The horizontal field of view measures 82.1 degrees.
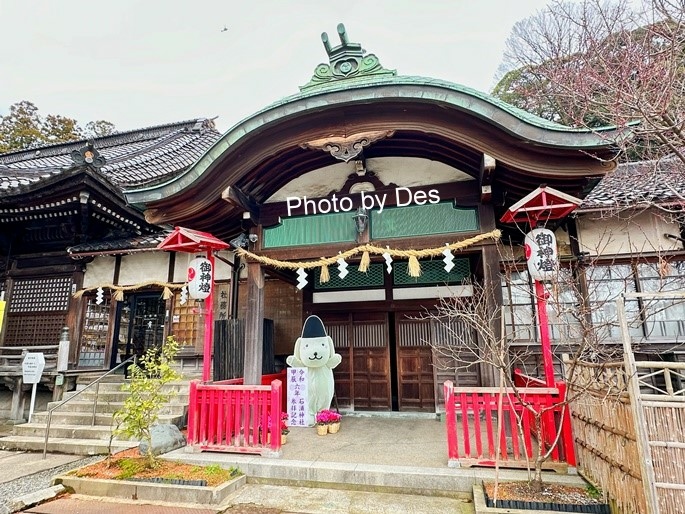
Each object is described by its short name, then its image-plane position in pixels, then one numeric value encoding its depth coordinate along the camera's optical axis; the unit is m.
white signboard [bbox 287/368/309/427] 7.34
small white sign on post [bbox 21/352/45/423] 7.71
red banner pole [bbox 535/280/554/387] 4.76
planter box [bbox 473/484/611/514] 3.63
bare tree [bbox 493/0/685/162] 3.97
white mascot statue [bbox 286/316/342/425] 7.33
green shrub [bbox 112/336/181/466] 5.04
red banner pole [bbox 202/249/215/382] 5.83
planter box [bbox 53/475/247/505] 4.36
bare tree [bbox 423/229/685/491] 6.58
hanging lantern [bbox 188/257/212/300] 6.13
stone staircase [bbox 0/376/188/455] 6.70
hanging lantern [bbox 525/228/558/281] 4.90
